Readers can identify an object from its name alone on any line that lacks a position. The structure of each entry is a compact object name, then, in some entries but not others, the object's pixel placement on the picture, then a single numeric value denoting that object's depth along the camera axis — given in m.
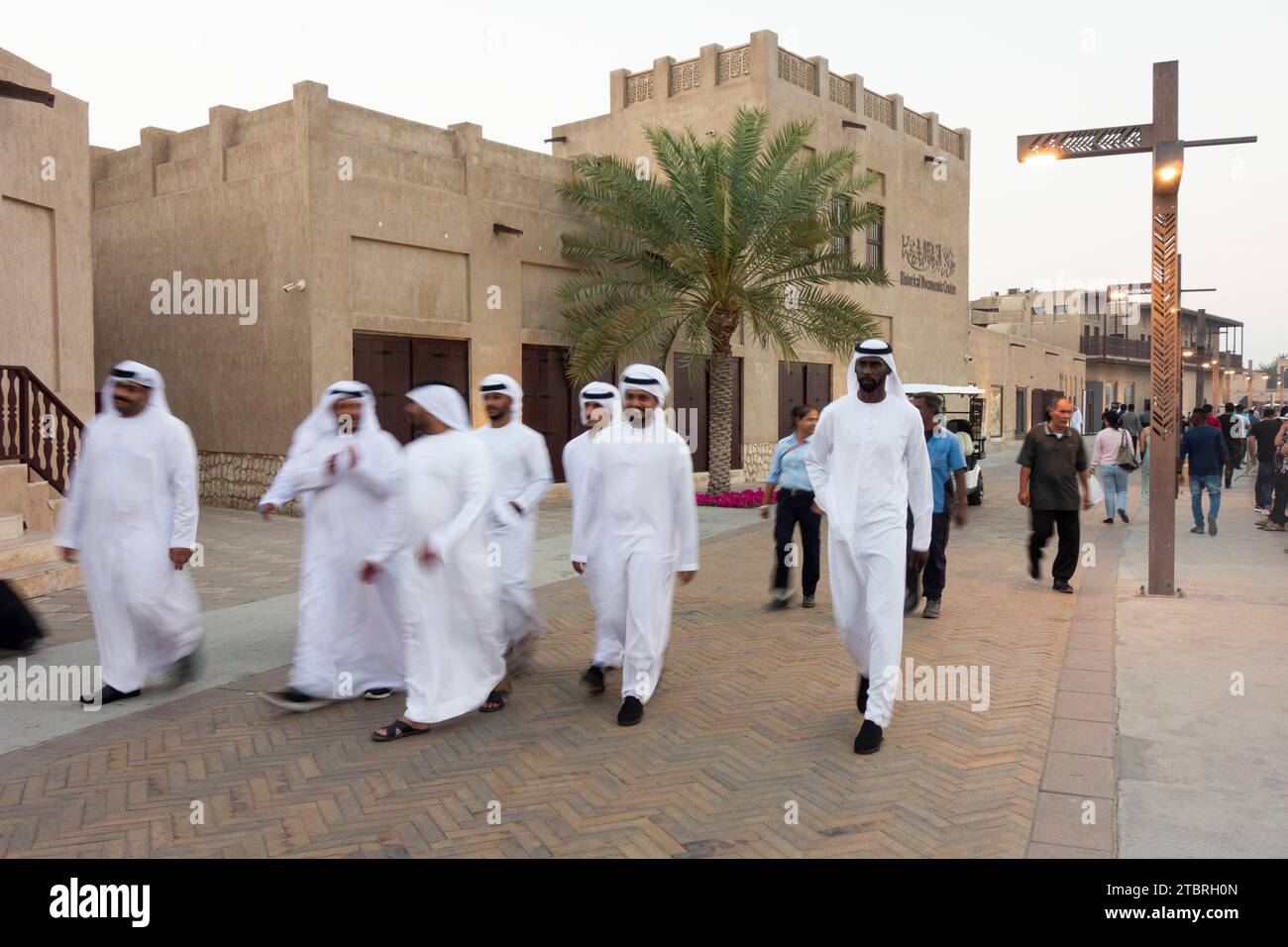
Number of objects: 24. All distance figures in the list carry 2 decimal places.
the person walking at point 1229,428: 22.79
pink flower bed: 17.06
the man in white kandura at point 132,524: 5.73
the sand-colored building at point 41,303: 9.86
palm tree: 16.44
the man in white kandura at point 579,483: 5.74
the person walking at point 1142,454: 19.67
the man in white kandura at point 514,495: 6.16
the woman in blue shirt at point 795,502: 8.52
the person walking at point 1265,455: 15.09
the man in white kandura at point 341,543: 5.61
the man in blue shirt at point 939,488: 8.22
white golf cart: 15.79
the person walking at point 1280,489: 13.15
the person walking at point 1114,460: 14.06
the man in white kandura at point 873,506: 5.01
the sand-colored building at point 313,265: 14.41
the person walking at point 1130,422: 19.88
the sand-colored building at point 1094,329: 54.53
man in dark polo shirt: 9.28
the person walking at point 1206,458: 12.96
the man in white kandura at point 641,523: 5.46
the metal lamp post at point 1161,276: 8.60
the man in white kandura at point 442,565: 5.14
